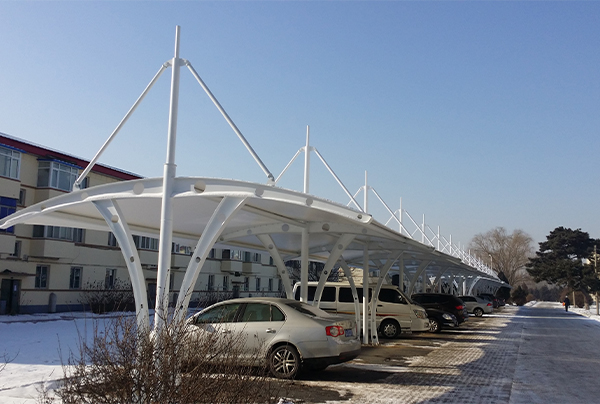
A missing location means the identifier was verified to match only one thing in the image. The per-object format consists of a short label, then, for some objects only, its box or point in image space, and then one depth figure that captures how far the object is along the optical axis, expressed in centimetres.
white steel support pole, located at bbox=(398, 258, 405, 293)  2386
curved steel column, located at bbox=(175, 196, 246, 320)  966
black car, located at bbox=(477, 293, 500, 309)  4609
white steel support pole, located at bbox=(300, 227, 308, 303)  1477
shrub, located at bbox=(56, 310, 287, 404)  504
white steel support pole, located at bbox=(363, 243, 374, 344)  1866
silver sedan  1067
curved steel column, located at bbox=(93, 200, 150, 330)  1009
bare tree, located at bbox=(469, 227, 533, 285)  11338
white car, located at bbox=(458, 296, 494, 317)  4128
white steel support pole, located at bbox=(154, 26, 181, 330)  893
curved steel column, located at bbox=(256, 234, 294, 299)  1538
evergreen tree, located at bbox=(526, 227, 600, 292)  7098
